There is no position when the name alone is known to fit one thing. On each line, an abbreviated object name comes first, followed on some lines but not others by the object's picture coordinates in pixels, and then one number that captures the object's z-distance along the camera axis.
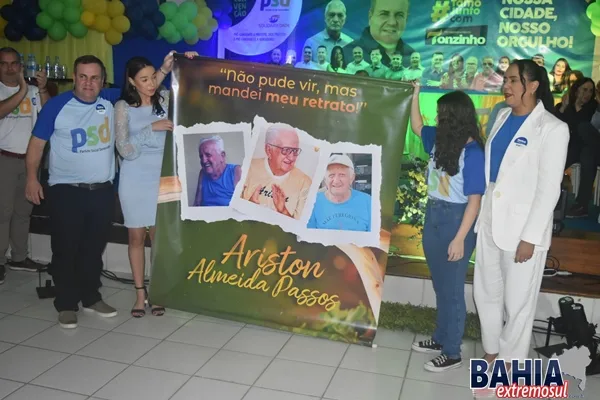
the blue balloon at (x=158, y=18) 6.44
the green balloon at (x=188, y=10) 6.54
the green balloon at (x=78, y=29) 6.43
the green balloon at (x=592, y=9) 5.68
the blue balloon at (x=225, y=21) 6.94
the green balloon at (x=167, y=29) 6.52
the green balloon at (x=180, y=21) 6.53
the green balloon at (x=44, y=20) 6.41
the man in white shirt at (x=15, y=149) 4.00
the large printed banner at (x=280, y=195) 3.18
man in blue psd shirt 3.33
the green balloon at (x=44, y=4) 6.23
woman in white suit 2.69
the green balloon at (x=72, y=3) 6.23
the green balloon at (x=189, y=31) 6.61
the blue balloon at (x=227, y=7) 6.91
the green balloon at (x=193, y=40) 6.76
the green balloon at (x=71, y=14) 6.27
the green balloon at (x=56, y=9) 6.23
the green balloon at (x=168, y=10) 6.52
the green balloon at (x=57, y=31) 6.50
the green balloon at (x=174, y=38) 6.60
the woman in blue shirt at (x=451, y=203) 2.83
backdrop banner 5.96
